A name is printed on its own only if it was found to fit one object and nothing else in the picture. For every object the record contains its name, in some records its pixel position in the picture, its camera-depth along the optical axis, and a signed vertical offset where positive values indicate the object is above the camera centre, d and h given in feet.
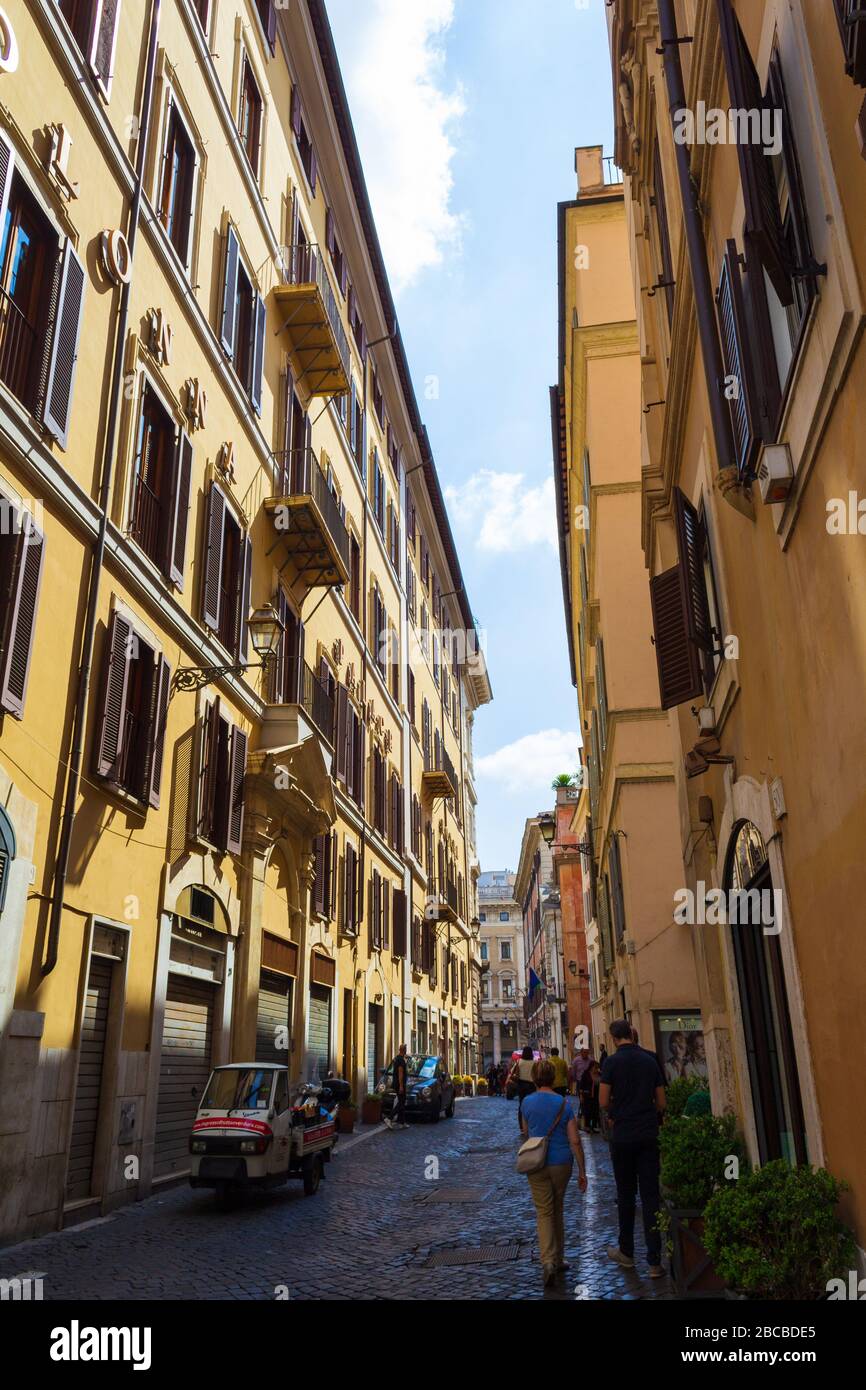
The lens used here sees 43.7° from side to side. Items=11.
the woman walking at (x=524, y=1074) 66.32 +0.91
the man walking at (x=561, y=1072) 55.47 +0.84
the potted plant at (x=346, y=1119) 69.77 -1.62
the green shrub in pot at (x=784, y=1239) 16.38 -2.27
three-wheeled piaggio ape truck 37.50 -1.37
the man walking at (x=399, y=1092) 76.24 -0.05
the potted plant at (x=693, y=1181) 21.94 -1.99
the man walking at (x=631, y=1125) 27.02 -0.91
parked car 82.91 +0.11
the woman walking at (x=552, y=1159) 25.14 -1.61
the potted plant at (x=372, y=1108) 79.05 -1.16
